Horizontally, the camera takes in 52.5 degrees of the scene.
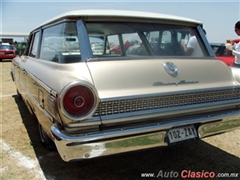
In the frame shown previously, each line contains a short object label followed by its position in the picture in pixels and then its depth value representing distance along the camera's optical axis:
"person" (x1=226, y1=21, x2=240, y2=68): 4.46
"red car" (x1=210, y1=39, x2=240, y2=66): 6.97
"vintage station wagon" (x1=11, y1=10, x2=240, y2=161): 2.04
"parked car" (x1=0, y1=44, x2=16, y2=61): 19.17
